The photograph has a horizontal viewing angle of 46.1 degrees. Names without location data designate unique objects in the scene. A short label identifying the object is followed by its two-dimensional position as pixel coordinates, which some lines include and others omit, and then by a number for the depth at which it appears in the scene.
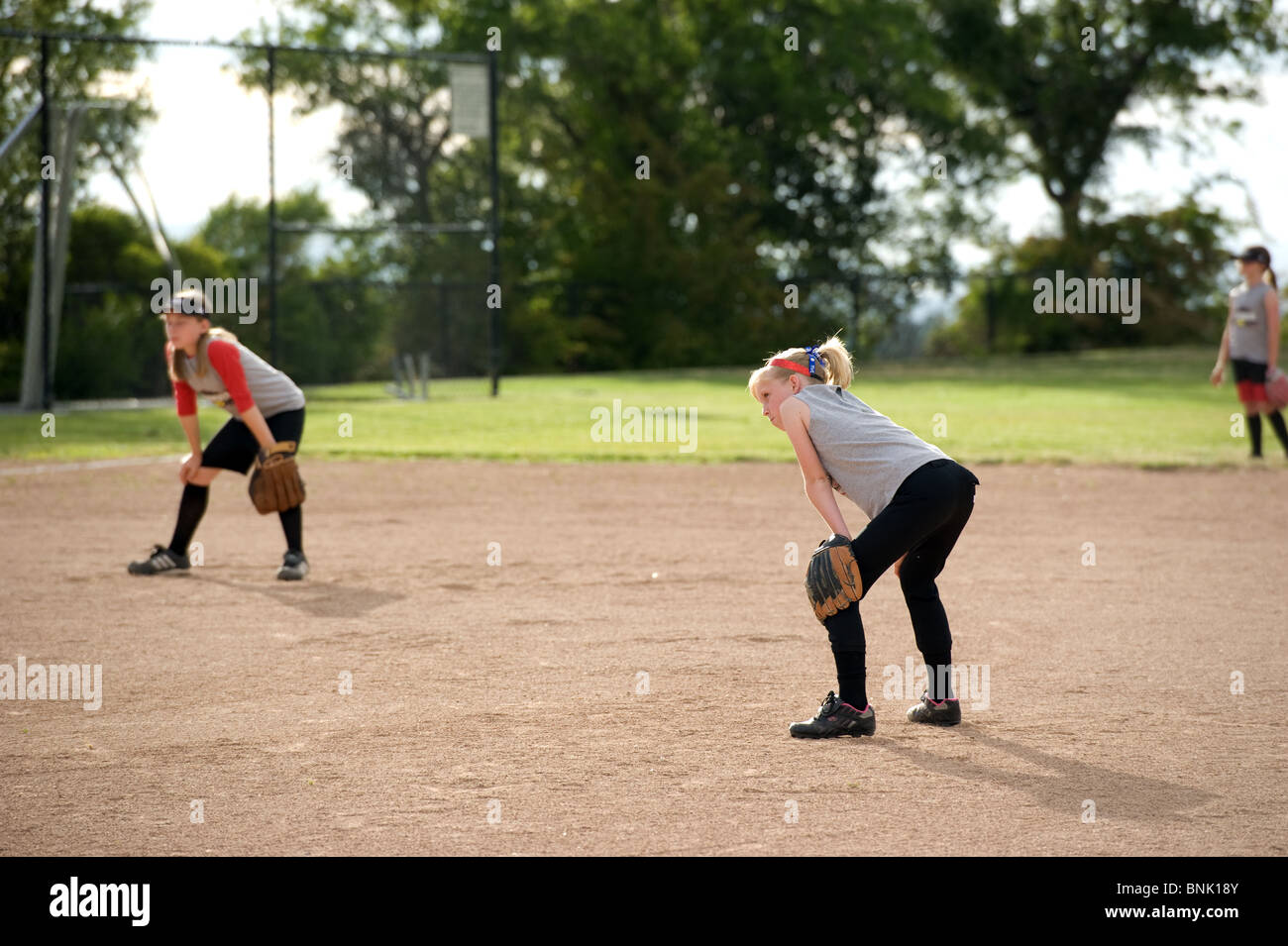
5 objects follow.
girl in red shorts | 14.09
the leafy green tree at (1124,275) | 39.69
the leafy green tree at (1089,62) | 43.00
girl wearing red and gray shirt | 8.58
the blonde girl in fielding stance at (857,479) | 5.30
